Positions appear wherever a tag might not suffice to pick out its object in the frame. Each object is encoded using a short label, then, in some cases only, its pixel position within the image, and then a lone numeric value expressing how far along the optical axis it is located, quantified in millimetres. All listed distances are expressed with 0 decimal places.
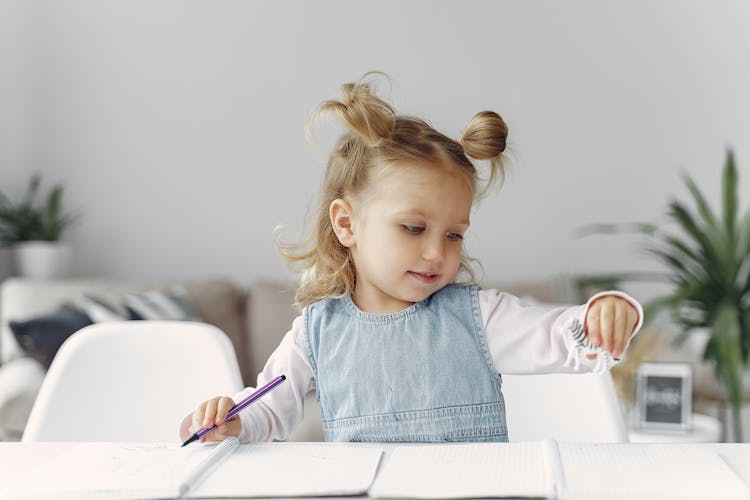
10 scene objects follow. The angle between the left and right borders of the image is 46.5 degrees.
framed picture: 2434
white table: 806
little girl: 1020
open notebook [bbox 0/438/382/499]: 714
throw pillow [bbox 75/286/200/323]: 2812
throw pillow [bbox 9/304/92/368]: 2584
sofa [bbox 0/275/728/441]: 3014
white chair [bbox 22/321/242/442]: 1312
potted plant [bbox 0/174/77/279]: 3295
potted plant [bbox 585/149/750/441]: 2635
